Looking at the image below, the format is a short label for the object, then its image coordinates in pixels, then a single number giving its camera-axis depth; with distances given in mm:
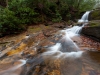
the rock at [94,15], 6008
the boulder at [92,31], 3434
